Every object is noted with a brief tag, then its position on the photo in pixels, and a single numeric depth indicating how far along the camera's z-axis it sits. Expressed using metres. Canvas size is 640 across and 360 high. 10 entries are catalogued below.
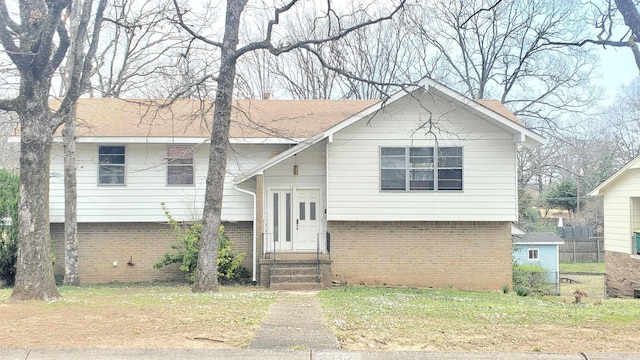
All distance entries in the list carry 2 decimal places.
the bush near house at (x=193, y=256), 15.59
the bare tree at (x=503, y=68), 29.53
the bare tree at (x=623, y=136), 44.88
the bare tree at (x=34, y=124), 9.36
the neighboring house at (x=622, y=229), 19.73
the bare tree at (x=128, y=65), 16.27
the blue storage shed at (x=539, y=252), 27.59
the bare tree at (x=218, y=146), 12.54
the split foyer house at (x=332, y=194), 15.98
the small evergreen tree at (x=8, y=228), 15.55
